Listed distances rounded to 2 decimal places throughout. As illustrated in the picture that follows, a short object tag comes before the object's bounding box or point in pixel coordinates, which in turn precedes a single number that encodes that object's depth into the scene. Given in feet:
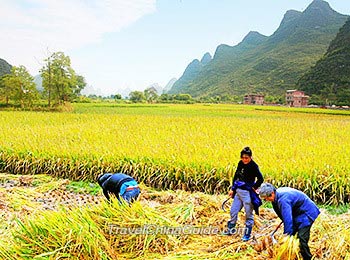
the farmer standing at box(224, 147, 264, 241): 9.34
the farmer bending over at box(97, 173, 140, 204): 10.06
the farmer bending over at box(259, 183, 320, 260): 7.63
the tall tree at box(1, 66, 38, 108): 70.08
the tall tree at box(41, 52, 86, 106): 74.95
